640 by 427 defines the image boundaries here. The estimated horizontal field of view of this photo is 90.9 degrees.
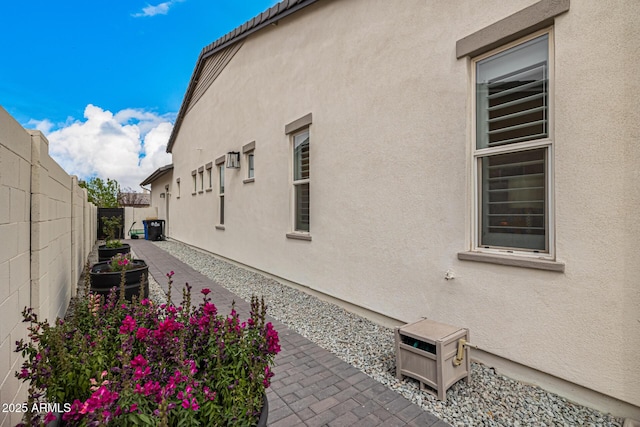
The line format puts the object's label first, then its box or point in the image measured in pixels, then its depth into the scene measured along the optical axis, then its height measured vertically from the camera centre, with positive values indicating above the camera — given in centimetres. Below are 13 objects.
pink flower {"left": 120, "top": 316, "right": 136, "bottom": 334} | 184 -66
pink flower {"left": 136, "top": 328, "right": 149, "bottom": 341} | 175 -67
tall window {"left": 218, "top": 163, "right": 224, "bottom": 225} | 1045 +82
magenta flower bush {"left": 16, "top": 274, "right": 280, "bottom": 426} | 131 -79
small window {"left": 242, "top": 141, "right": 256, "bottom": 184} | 811 +149
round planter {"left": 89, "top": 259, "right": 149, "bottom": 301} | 447 -94
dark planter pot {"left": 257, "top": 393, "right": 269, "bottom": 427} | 159 -105
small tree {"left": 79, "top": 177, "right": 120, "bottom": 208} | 2418 +179
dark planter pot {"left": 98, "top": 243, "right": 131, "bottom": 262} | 682 -83
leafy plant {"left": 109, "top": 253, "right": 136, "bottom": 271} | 472 -75
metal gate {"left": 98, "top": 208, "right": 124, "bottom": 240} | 1649 +5
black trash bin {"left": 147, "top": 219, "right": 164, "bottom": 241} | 1705 -82
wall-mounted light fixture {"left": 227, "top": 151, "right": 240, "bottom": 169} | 885 +155
